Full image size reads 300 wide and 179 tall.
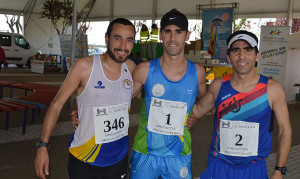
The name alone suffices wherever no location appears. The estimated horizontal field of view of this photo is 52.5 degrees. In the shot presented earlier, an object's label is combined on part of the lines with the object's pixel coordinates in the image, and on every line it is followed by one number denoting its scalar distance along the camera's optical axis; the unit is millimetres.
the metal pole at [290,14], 16312
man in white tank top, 2342
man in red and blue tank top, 2303
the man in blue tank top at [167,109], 2475
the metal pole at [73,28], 7947
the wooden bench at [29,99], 5609
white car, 19312
